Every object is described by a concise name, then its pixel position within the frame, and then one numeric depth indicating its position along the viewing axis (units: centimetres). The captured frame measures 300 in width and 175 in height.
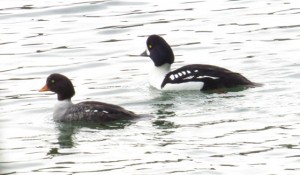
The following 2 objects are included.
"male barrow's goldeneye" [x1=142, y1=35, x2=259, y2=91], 1742
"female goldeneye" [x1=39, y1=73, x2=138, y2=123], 1556
